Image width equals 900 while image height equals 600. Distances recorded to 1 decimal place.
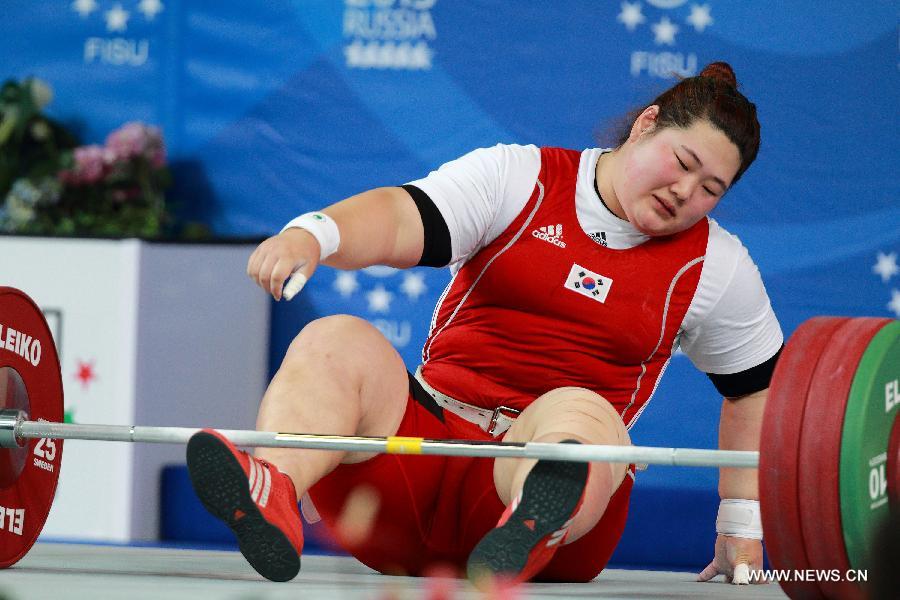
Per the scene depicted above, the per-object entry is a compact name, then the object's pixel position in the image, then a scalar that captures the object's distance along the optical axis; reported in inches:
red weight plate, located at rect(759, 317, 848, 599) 381.6
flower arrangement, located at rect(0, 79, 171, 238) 474.0
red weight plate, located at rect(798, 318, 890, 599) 380.6
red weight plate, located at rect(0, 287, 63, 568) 400.8
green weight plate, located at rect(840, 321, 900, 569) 380.6
